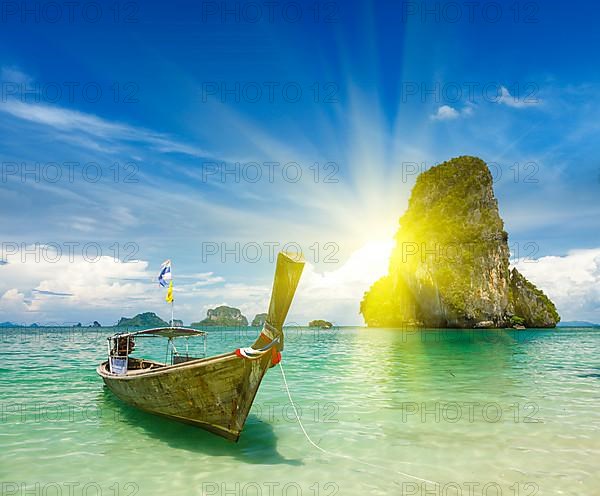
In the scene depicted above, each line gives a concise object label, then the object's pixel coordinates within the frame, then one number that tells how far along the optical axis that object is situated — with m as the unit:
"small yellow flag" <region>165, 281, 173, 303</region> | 13.02
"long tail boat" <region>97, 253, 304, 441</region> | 7.33
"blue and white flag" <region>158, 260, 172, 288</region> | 12.70
